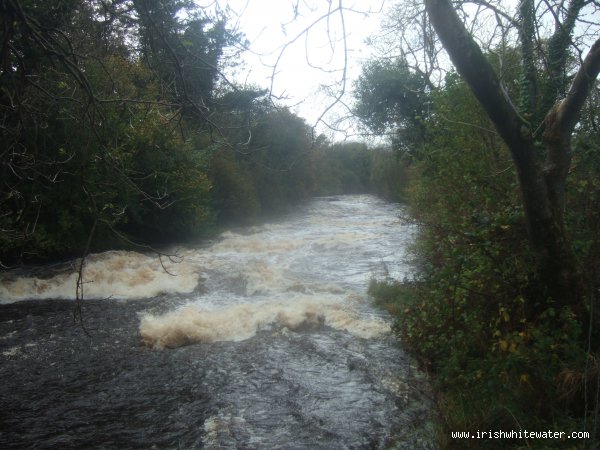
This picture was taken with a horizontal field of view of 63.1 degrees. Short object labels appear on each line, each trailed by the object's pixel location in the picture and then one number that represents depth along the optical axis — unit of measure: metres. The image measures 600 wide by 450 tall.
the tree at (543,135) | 4.21
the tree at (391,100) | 22.27
